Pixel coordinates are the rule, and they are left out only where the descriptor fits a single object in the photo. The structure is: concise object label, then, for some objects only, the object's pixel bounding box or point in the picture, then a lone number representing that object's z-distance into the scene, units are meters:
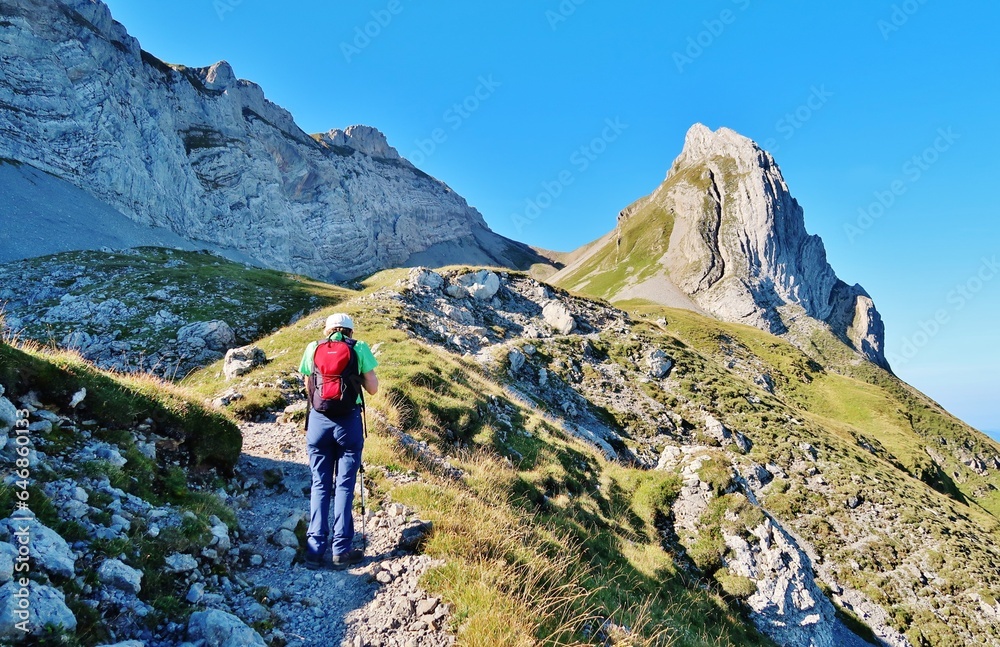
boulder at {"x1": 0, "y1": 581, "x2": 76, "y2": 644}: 3.42
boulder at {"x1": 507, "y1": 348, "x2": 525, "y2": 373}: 32.41
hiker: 7.10
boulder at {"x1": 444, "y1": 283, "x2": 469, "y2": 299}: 39.50
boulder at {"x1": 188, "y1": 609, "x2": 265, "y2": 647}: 4.64
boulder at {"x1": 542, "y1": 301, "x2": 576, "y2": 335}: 42.47
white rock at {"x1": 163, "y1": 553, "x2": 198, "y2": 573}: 5.55
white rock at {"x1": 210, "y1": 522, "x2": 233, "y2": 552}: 6.49
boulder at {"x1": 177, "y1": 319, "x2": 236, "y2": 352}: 27.16
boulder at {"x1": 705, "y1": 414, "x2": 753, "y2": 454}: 34.88
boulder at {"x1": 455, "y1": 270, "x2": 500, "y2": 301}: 41.66
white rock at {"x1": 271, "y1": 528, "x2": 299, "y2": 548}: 7.47
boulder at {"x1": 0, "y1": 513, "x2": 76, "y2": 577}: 4.23
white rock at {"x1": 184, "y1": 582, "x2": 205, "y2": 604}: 5.27
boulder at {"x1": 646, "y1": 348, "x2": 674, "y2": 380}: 41.25
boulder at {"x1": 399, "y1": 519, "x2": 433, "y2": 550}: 7.43
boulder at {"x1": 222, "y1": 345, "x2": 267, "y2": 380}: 18.08
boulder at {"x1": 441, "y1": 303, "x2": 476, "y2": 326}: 36.44
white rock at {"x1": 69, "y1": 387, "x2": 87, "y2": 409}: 7.46
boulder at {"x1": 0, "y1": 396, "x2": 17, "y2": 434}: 5.86
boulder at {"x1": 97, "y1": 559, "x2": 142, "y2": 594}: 4.63
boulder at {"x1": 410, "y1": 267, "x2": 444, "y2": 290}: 37.66
